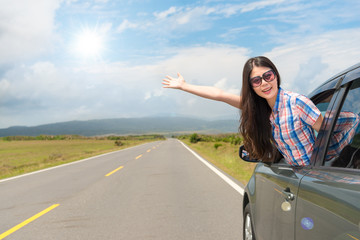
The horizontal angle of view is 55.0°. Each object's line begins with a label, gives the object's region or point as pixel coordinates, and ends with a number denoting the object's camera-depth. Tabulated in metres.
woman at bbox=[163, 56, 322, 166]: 2.62
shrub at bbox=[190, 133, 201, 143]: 61.95
